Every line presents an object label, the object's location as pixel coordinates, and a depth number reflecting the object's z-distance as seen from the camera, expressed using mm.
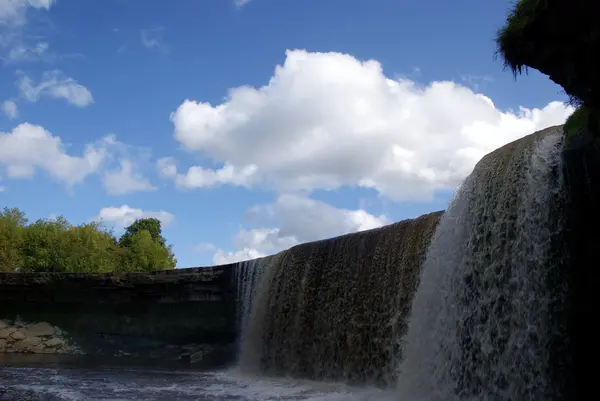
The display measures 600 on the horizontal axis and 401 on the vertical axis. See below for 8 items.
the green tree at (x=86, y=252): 36969
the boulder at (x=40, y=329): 26966
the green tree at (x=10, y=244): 35125
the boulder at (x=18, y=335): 26875
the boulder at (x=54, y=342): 26609
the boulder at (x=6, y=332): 26922
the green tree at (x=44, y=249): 35844
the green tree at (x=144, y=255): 41941
